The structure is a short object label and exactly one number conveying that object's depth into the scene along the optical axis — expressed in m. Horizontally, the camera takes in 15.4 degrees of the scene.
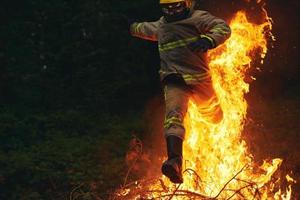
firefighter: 11.01
